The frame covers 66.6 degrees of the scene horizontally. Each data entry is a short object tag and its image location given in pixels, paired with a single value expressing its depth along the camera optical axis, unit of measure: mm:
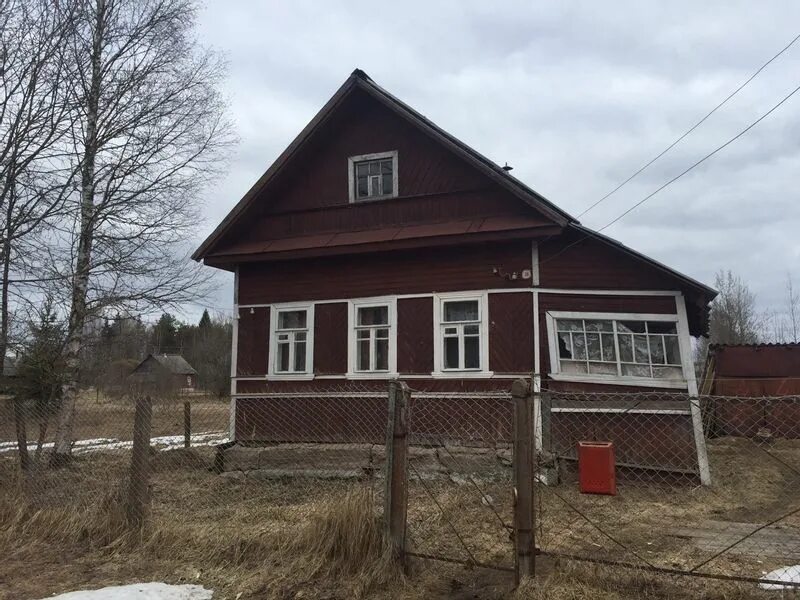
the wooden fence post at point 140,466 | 5395
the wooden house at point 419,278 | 10016
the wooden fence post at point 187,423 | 11688
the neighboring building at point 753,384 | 15234
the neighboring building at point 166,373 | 46781
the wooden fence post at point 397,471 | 4453
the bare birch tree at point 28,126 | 8688
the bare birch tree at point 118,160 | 11523
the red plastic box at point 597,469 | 8570
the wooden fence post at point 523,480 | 4055
